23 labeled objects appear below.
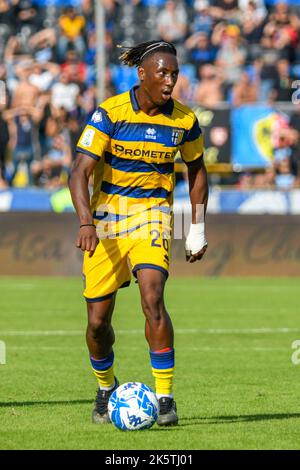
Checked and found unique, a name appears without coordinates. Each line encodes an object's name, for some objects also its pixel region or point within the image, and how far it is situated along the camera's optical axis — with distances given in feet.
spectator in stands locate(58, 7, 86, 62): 83.71
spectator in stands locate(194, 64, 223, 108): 76.23
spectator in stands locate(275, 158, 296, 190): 73.77
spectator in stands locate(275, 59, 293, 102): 75.92
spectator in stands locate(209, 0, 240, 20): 85.10
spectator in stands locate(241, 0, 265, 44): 83.71
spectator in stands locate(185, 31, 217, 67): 82.53
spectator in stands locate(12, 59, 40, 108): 75.46
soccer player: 25.09
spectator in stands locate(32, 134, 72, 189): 74.95
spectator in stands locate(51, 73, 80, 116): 76.07
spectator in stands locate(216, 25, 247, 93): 79.61
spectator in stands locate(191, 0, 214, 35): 84.58
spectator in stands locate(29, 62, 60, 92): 78.02
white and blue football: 24.09
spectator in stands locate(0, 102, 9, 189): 73.77
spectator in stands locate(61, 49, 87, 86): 78.38
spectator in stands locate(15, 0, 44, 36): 86.28
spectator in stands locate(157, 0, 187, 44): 84.17
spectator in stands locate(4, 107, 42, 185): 74.59
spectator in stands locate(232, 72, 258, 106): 76.89
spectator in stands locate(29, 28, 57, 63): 83.25
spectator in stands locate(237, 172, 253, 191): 73.77
